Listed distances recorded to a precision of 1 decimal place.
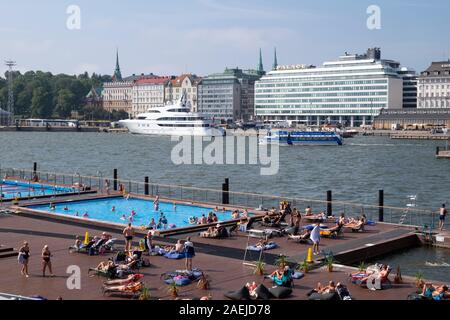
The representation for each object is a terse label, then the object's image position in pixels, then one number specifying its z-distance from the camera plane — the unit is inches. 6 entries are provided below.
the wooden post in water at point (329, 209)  1258.9
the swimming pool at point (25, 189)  1486.2
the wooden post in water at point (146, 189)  1600.5
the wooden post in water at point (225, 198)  1402.2
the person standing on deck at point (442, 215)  1104.0
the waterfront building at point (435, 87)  6771.7
